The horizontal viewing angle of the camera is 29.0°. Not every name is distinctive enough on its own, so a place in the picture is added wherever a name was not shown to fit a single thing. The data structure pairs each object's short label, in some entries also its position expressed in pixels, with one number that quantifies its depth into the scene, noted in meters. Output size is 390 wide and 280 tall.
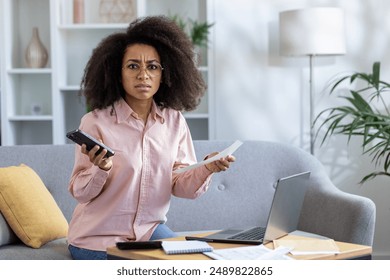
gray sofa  3.17
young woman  2.38
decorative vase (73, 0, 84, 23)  4.61
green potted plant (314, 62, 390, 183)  4.17
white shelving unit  4.51
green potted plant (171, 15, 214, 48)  4.41
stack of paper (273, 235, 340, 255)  1.99
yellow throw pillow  2.85
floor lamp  4.13
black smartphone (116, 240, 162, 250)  1.98
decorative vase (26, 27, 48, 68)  4.61
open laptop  2.09
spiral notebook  1.93
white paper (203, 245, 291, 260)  1.89
